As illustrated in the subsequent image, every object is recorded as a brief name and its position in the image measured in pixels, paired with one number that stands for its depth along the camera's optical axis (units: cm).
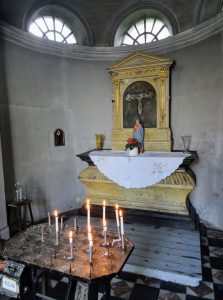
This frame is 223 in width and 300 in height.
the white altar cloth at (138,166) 356
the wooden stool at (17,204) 340
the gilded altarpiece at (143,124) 372
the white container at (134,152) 387
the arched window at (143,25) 435
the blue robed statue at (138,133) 424
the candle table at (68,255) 162
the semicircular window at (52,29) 433
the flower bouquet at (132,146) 388
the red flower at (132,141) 392
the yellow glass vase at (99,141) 460
